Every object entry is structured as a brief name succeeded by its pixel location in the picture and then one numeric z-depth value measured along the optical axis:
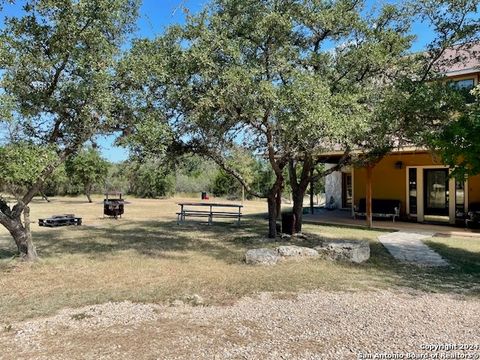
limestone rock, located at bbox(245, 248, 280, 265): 8.41
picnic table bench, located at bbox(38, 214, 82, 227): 15.77
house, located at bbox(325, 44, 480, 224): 15.29
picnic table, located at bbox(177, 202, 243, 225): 16.23
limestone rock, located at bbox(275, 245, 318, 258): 8.80
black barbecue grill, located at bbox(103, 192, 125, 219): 18.73
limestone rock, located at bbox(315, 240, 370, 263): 8.80
